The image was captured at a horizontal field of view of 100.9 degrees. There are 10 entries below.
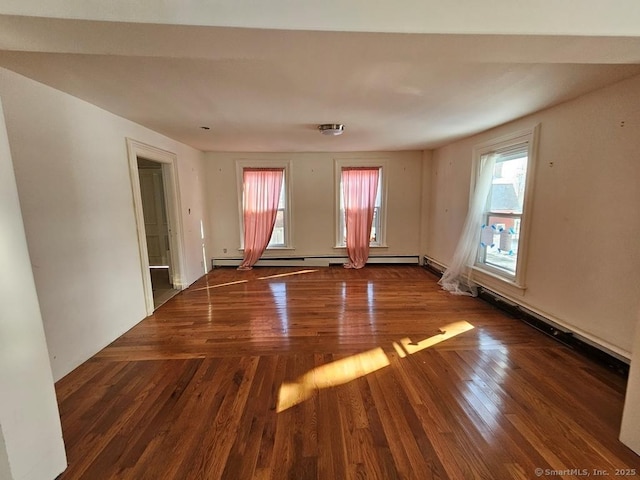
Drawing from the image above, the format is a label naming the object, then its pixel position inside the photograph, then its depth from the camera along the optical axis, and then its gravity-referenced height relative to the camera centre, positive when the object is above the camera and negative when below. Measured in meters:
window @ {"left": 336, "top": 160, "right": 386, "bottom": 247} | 5.34 -0.21
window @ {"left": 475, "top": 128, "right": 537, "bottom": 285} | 3.01 -0.13
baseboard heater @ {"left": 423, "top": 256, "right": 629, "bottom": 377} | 2.11 -1.30
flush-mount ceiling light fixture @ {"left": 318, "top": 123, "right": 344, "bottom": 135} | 3.20 +0.88
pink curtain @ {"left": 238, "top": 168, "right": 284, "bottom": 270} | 5.24 -0.01
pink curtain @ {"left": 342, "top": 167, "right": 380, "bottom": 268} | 5.31 -0.13
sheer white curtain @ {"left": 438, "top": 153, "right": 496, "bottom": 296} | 3.61 -0.62
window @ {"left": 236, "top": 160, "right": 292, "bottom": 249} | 5.27 -0.09
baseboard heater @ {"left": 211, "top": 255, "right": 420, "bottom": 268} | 5.56 -1.25
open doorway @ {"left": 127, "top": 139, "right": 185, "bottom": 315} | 3.14 -0.28
